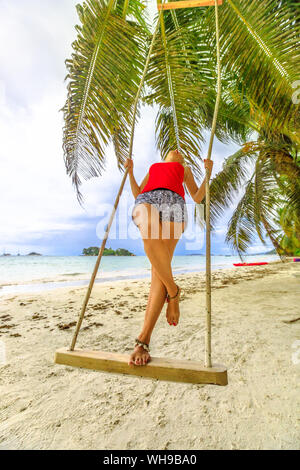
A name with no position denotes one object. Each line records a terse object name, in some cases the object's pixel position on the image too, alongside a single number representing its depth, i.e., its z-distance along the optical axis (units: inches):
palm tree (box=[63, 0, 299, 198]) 107.7
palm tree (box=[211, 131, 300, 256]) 219.5
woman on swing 66.0
